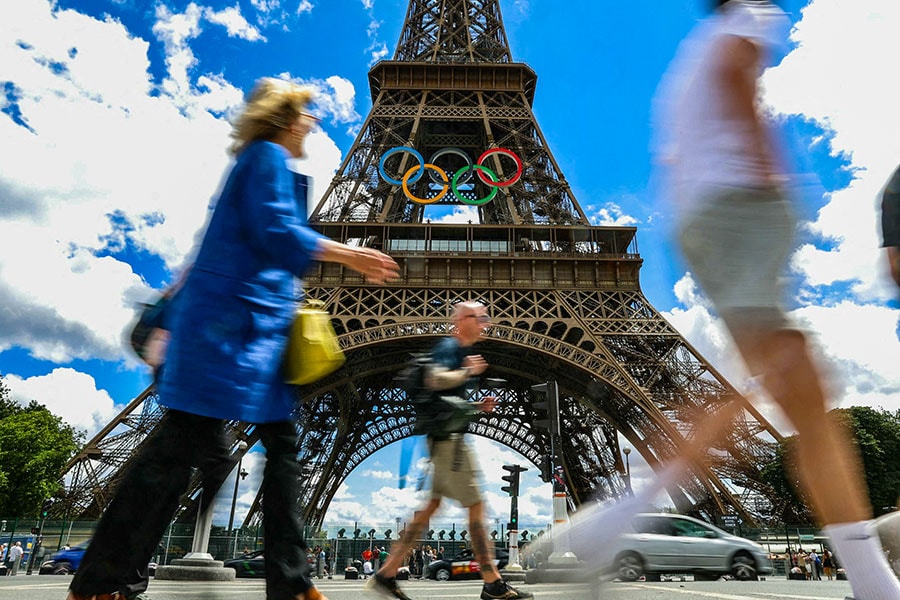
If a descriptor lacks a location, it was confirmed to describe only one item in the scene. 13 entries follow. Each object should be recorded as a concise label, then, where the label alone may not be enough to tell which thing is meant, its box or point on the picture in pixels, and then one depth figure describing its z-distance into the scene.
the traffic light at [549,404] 8.84
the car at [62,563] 15.17
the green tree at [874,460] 27.41
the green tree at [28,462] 31.25
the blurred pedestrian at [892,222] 2.01
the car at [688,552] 8.68
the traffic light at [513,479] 12.60
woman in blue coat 1.73
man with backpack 3.25
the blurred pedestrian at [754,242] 1.69
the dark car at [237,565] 14.88
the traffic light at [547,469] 10.52
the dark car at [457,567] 17.11
